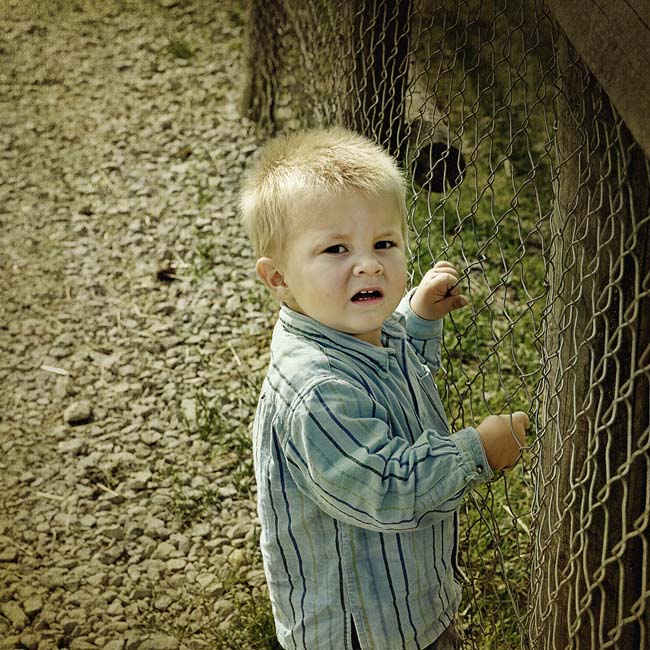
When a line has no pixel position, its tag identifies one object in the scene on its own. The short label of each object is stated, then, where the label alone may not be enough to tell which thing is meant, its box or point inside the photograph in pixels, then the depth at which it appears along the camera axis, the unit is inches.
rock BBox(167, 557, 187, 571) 113.0
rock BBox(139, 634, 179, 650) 101.3
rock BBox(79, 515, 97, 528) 118.8
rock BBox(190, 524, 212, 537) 117.6
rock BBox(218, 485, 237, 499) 123.1
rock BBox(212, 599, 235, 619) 105.7
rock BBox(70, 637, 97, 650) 101.7
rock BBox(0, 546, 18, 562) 113.7
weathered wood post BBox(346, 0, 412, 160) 111.1
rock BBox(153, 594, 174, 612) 107.3
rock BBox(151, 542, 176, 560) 114.3
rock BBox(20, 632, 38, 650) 101.2
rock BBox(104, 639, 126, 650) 101.7
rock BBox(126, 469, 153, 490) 124.6
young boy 60.6
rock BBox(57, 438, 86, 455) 131.2
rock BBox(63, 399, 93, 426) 136.5
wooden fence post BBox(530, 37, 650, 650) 58.1
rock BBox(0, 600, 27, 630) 103.7
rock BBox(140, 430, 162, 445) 132.8
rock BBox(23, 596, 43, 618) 105.6
